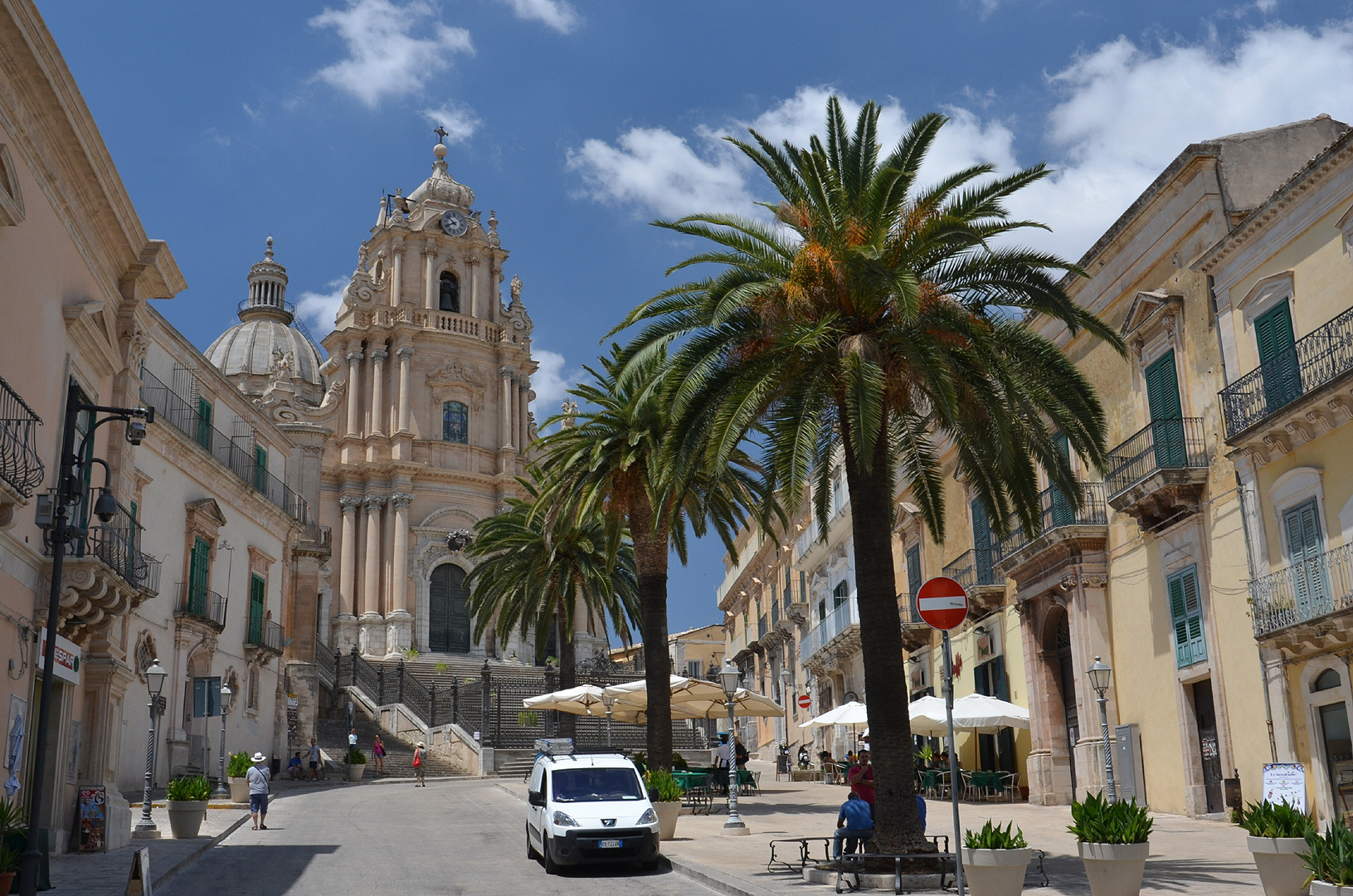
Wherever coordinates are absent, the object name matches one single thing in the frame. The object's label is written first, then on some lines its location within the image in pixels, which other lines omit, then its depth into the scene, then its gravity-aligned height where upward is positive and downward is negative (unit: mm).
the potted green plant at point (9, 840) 11758 -358
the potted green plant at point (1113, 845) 11586 -664
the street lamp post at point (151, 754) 20641 +727
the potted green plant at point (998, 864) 11672 -798
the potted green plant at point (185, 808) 20750 -175
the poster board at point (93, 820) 17650 -271
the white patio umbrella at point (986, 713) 25672 +1123
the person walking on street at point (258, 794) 22531 +5
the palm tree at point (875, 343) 14883 +5024
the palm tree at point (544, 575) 33344 +5390
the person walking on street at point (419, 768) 34469 +538
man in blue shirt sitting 14438 -491
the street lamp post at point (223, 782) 30500 +327
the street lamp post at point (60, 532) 11828 +2736
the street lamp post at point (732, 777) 20938 +37
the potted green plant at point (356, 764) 37625 +759
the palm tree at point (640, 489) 24234 +5520
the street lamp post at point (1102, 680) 20156 +1325
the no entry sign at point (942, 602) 11562 +1469
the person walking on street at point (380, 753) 38750 +1076
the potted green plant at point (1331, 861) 9039 -685
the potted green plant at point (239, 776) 27797 +404
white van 16062 -355
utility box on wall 23312 +42
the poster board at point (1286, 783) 17359 -264
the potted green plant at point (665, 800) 19531 -260
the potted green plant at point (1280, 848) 11070 -700
